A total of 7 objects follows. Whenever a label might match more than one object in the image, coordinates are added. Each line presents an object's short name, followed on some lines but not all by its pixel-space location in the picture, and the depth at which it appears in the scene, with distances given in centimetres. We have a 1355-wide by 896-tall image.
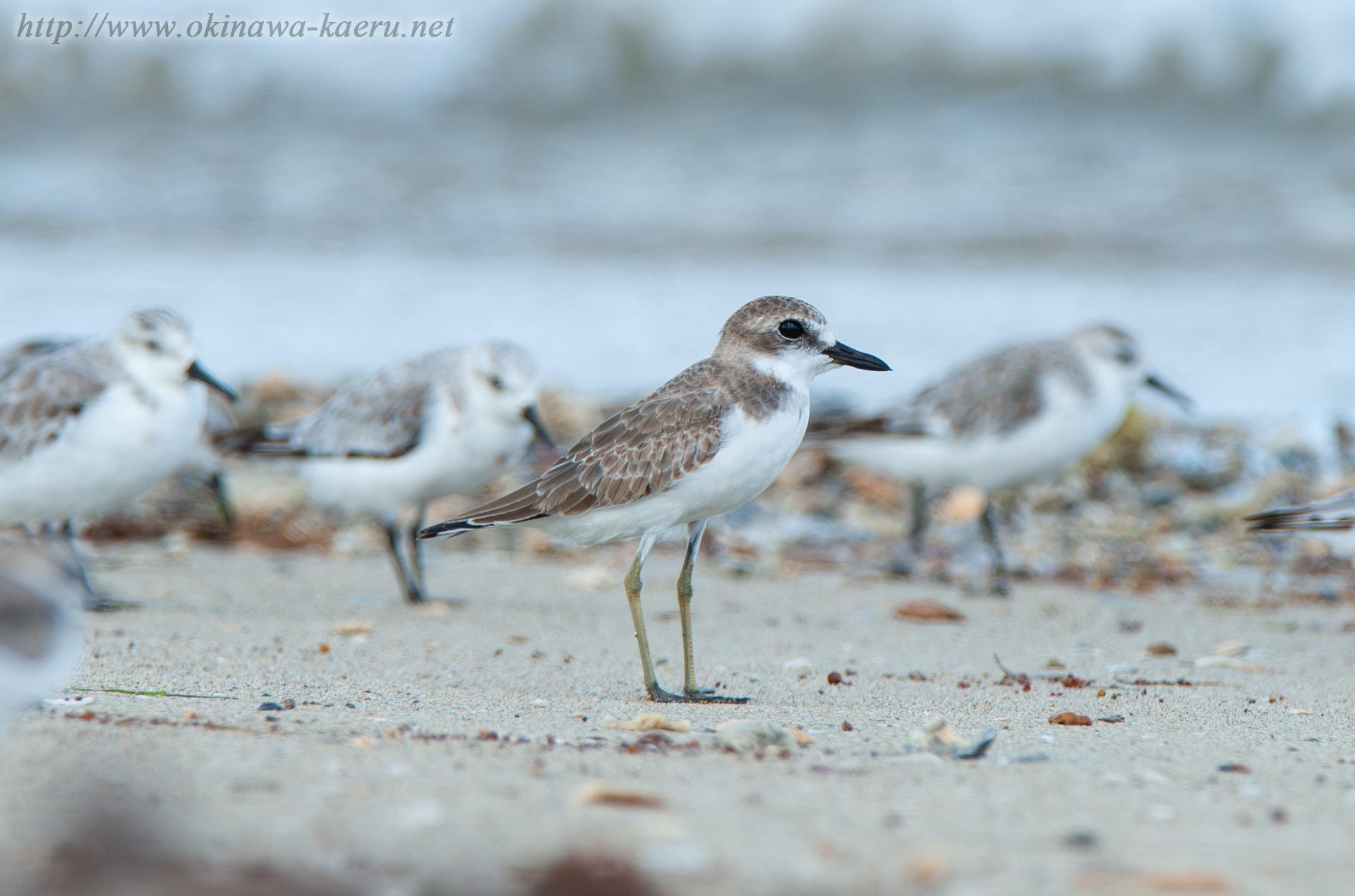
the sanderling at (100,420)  1068
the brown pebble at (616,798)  525
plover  829
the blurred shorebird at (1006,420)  1378
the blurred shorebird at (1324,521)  1066
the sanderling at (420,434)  1188
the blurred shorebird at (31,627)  579
